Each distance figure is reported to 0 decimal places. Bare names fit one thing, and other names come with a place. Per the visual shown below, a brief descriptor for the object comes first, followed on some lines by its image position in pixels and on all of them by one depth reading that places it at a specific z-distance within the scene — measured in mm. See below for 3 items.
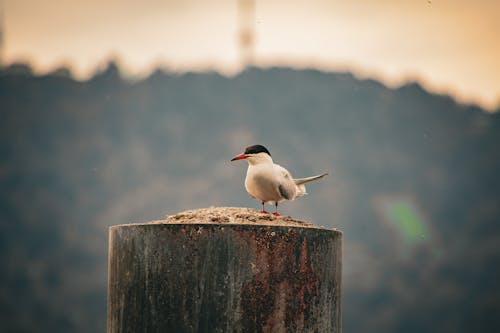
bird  12812
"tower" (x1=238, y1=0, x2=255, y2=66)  94375
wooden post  8937
